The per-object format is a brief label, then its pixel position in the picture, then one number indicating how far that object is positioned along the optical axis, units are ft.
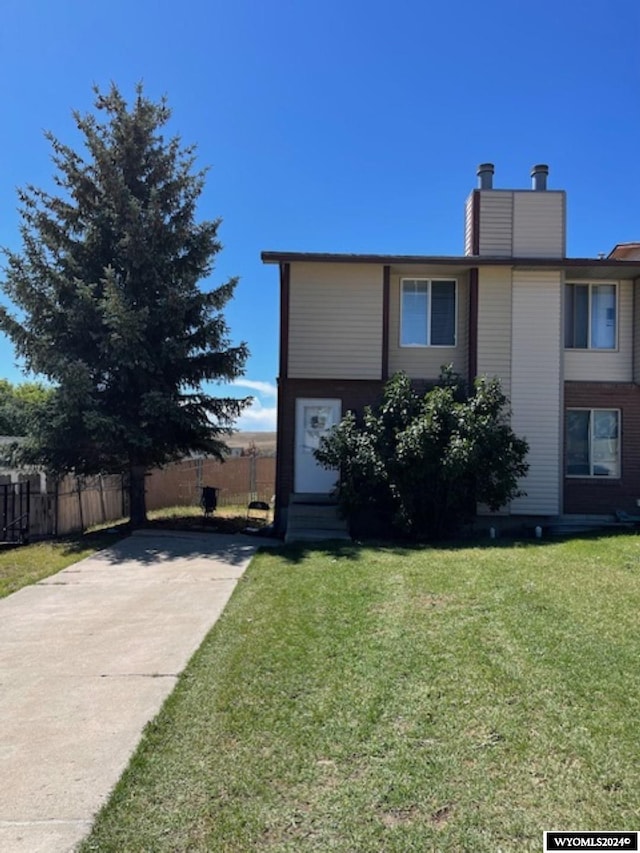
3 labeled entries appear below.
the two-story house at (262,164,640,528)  43.50
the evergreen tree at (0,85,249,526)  40.16
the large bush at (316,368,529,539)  35.94
